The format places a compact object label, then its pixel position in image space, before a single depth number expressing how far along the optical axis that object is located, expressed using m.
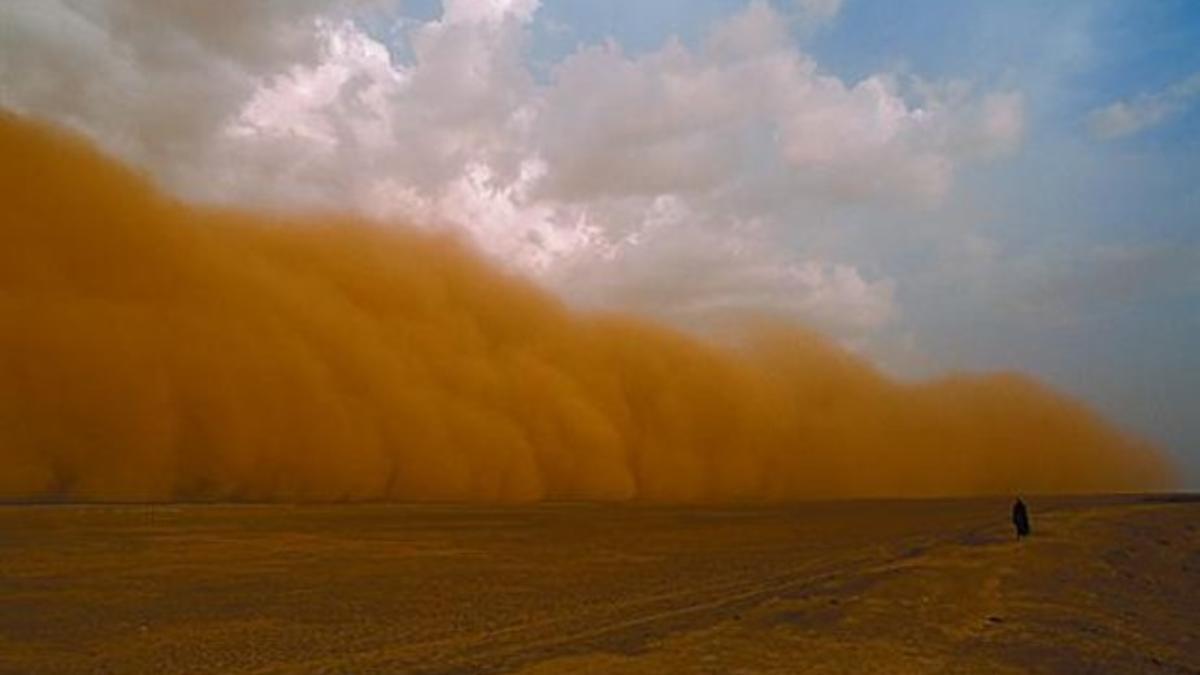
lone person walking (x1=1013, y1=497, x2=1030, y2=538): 28.91
